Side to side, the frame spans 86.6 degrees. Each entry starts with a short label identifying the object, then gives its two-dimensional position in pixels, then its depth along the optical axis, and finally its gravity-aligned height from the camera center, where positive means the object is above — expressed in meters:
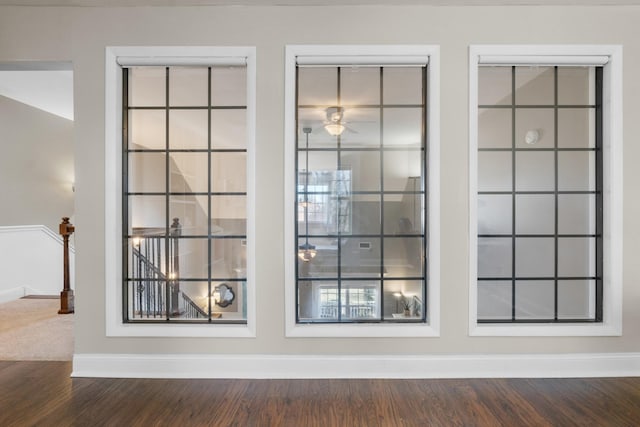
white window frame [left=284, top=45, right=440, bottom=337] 2.29 +0.29
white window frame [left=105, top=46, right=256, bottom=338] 2.31 +0.28
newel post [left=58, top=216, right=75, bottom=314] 3.66 -0.78
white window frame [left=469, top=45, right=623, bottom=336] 2.30 +0.35
